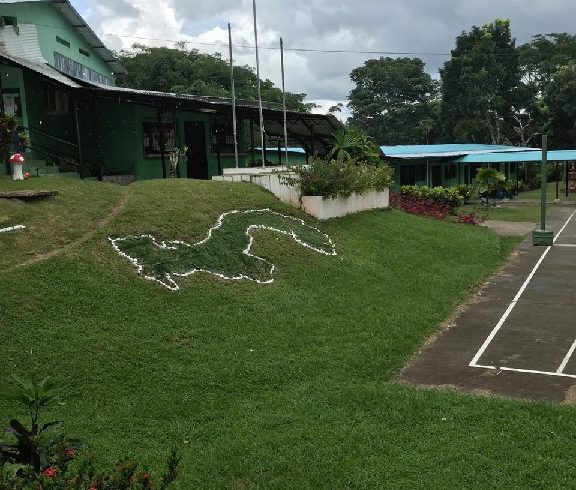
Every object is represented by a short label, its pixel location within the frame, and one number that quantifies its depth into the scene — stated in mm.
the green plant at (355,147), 24406
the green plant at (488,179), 33469
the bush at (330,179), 18656
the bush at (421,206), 26244
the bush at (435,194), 29594
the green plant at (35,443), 4031
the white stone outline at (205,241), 11711
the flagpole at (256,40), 21744
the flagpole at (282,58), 22562
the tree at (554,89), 55031
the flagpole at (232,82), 20625
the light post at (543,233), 16391
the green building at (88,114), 20359
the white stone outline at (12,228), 12252
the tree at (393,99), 70688
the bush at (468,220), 25453
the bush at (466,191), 36094
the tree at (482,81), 53406
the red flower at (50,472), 3552
